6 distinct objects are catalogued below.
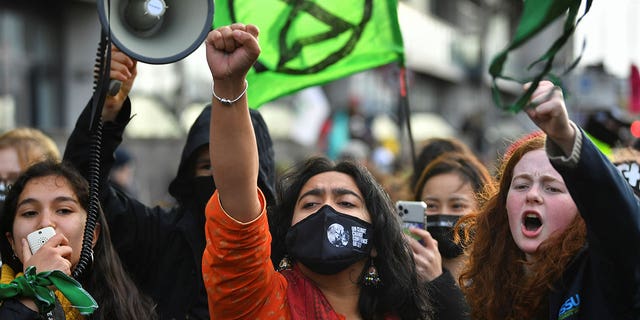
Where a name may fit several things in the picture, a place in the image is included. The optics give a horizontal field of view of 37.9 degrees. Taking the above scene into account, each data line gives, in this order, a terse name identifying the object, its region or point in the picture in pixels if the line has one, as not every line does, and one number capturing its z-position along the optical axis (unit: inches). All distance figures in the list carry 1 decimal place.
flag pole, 172.5
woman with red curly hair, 90.8
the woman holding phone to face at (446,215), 126.0
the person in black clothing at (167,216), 135.6
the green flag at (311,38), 165.8
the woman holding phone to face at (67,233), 121.4
